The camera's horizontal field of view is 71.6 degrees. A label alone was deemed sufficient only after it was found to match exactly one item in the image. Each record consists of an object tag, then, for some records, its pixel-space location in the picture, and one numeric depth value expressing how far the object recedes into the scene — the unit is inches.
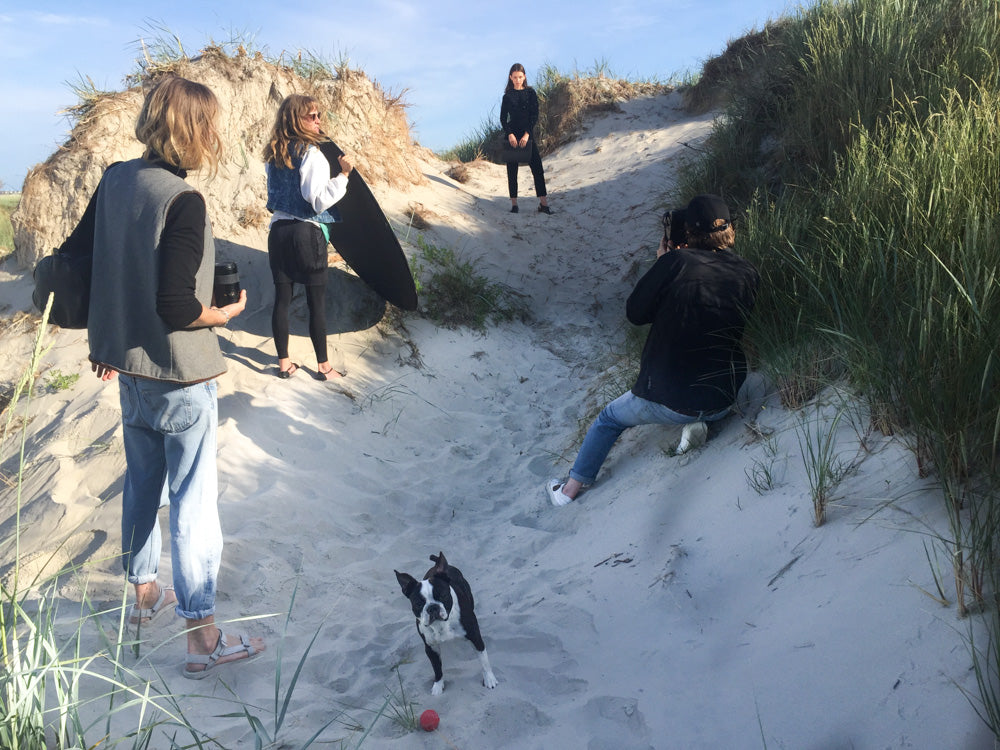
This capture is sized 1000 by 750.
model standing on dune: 354.6
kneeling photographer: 140.9
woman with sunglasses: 192.1
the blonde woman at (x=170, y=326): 99.3
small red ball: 95.5
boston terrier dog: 101.9
